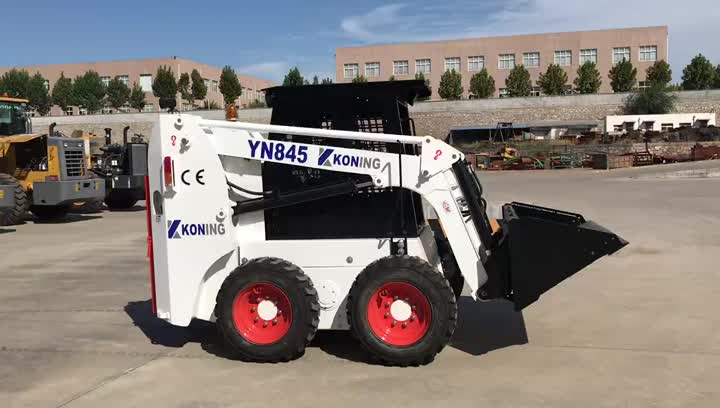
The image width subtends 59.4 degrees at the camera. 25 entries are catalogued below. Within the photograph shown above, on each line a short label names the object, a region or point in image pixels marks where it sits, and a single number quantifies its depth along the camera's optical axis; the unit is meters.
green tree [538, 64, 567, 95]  74.69
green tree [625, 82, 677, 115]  61.81
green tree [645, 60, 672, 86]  75.00
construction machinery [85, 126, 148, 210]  17.83
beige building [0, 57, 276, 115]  88.62
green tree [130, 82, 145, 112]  81.38
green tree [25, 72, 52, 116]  81.69
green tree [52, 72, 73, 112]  82.69
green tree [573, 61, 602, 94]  74.69
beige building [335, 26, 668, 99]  82.44
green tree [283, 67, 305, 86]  89.06
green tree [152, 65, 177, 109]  80.55
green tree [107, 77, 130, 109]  81.06
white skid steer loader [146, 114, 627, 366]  4.92
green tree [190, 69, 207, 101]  81.69
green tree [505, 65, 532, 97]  77.06
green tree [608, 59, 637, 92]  75.44
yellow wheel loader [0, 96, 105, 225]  15.54
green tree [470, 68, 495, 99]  77.94
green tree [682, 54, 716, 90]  78.25
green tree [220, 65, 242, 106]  82.81
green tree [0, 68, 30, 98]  82.56
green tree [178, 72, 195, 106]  82.00
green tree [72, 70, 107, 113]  81.50
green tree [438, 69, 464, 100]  79.19
